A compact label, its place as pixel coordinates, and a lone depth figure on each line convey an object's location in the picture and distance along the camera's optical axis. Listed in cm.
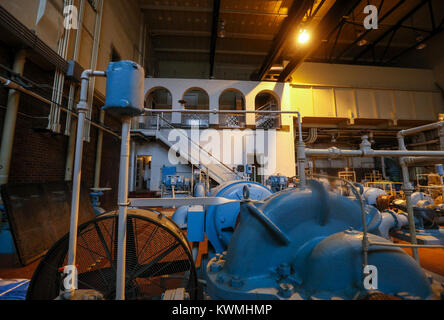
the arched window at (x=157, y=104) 905
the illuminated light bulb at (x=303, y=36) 639
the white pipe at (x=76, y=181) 86
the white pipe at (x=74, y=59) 443
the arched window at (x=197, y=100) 1308
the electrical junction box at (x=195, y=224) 192
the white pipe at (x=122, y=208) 83
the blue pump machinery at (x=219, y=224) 195
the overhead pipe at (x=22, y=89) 301
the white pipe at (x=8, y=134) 317
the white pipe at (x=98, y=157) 599
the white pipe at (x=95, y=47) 521
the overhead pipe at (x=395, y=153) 125
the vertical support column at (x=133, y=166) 823
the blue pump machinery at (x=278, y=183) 560
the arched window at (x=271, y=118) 916
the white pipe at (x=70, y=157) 461
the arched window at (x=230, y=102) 1288
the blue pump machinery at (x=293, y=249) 100
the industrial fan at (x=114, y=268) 109
